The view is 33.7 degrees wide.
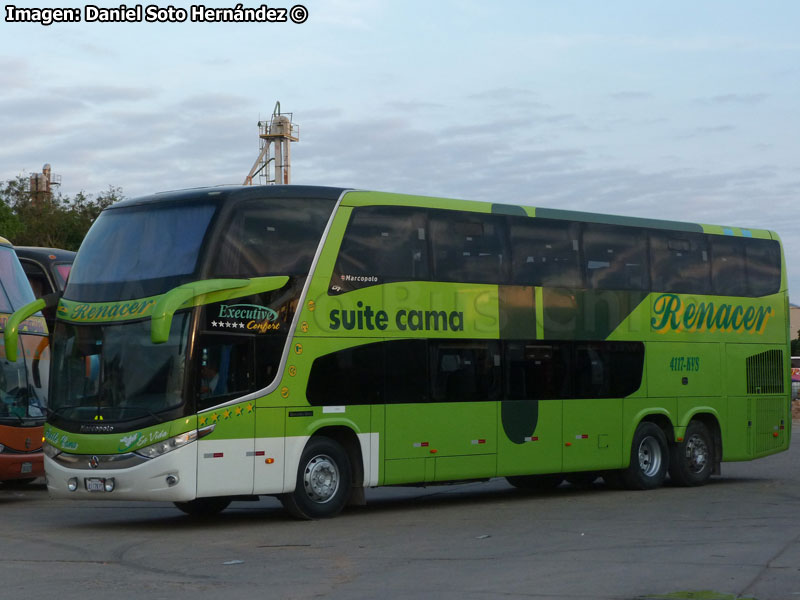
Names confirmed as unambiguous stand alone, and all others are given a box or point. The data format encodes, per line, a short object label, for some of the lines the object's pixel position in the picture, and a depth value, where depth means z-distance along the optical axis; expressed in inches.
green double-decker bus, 577.0
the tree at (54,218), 2827.3
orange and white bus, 748.0
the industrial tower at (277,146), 3002.0
